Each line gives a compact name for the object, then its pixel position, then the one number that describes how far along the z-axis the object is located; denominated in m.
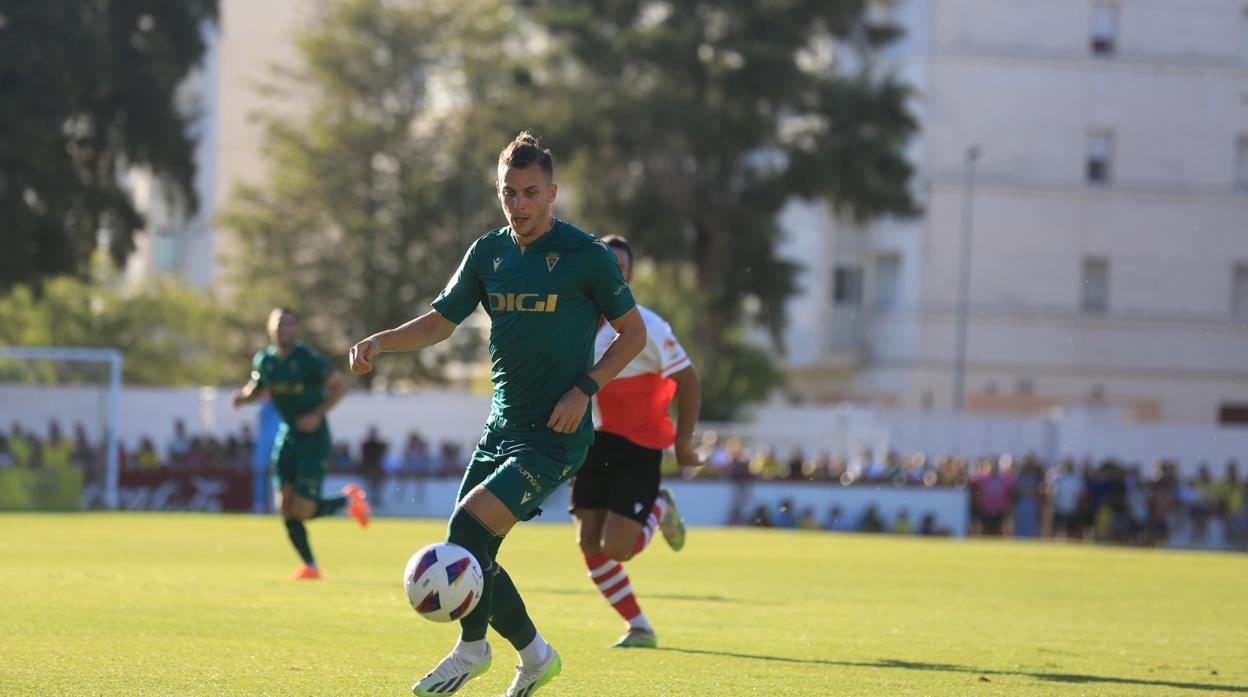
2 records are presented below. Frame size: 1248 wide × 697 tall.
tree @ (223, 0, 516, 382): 58.75
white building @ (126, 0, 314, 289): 78.50
